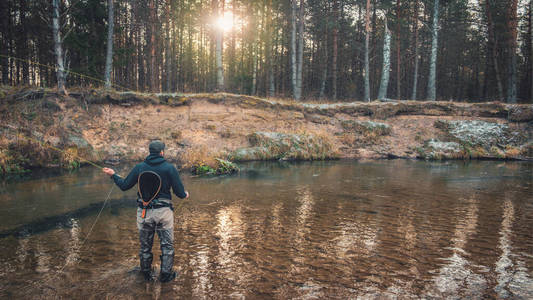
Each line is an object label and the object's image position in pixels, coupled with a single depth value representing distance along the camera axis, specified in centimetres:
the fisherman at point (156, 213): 420
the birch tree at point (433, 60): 2295
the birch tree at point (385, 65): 2262
